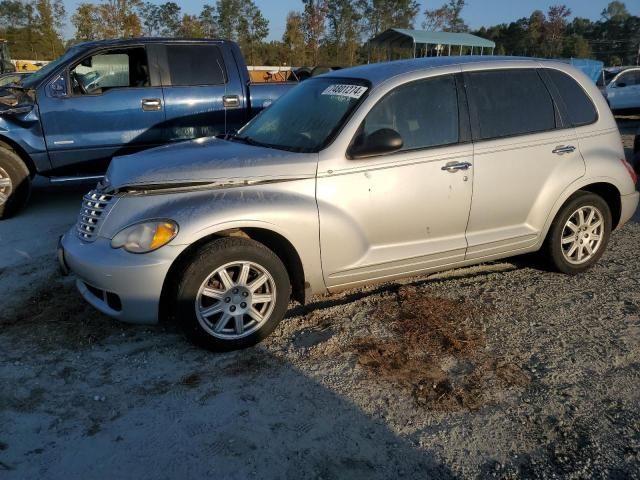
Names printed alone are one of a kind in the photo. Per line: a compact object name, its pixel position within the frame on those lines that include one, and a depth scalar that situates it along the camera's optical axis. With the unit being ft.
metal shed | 82.12
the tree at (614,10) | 216.33
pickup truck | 20.76
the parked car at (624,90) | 55.77
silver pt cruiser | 11.01
